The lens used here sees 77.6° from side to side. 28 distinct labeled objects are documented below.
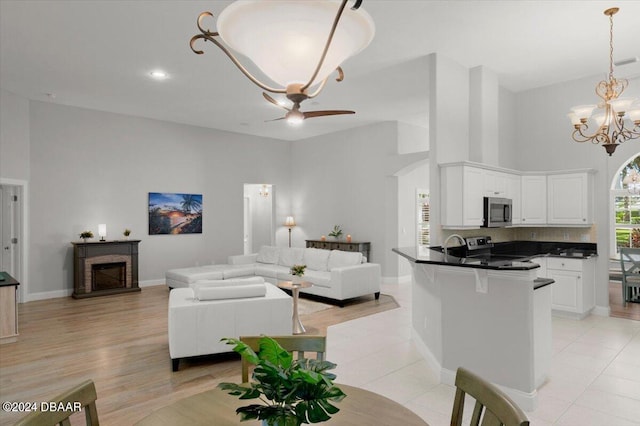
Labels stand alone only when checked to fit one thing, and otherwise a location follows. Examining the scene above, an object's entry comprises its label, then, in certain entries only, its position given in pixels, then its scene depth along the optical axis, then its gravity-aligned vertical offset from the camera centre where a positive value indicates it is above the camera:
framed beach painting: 8.28 +0.12
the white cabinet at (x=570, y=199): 5.73 +0.24
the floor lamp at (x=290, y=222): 10.38 -0.11
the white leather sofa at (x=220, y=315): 3.89 -1.00
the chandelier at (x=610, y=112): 3.82 +1.03
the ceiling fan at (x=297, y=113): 1.68 +0.51
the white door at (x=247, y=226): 11.69 -0.24
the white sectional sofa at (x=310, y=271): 6.53 -0.99
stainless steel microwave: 5.05 +0.05
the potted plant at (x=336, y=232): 9.23 -0.36
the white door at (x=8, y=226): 6.65 -0.10
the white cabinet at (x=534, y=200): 6.01 +0.24
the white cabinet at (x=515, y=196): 5.78 +0.29
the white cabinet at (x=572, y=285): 5.41 -0.97
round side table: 5.09 -1.08
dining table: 1.38 -0.70
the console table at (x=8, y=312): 4.64 -1.09
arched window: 7.57 +0.16
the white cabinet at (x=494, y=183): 5.09 +0.44
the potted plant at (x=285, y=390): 0.94 -0.42
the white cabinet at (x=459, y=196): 4.71 +0.25
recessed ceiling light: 5.51 +2.03
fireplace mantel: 7.07 -0.78
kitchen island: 3.05 -0.88
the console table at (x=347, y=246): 8.62 -0.64
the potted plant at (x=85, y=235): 7.14 -0.28
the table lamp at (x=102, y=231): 7.34 -0.22
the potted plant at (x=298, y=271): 5.59 -0.75
